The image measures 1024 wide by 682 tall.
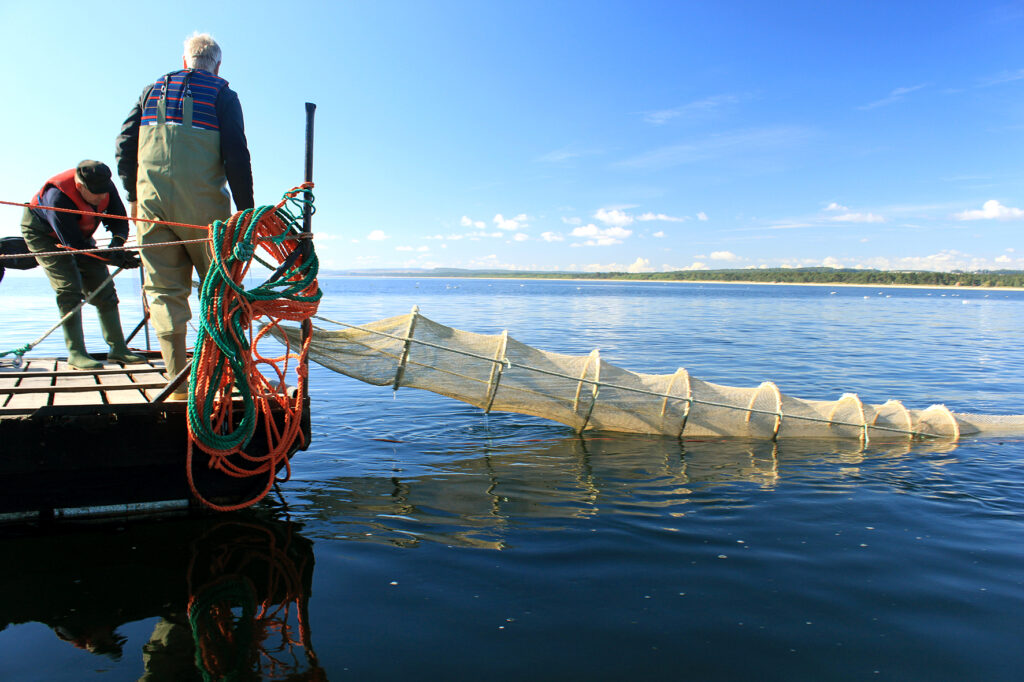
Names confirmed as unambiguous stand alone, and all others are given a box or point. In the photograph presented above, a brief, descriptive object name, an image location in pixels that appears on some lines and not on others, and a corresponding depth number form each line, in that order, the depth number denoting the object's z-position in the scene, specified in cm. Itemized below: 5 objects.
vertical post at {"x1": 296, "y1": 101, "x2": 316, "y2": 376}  521
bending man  652
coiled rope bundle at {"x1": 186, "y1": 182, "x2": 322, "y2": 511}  479
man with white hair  492
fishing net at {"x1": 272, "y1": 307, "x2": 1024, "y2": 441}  762
